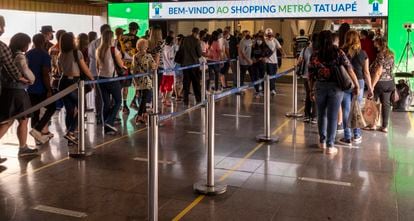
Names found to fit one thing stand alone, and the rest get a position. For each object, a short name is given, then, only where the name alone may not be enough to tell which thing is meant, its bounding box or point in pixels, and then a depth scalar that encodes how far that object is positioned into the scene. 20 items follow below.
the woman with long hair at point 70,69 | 6.82
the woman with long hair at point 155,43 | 8.91
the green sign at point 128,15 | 12.10
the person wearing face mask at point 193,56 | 10.57
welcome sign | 9.89
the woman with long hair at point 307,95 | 8.39
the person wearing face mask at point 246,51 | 12.23
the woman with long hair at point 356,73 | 6.67
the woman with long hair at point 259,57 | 11.62
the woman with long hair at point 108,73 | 7.59
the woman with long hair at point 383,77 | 7.56
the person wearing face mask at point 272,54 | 11.53
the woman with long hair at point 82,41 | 7.82
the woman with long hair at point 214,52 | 12.68
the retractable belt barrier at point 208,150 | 3.87
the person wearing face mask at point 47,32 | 7.98
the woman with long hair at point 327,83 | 6.27
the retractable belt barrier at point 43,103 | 5.86
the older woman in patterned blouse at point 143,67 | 8.42
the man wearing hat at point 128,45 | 9.82
